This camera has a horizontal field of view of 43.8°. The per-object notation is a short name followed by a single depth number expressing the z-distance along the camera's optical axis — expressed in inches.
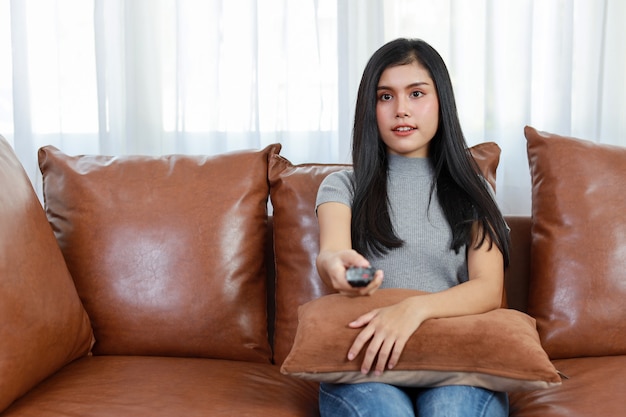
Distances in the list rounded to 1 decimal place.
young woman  61.8
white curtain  86.3
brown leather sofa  60.5
